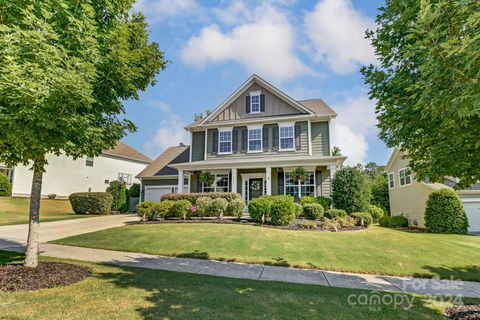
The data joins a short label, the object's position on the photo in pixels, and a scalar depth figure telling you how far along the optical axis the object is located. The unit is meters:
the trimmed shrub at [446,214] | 14.98
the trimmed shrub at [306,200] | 15.90
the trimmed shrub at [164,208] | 14.53
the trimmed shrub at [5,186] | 22.11
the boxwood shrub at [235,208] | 14.51
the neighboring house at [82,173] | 24.11
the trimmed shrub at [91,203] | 21.02
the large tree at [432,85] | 3.16
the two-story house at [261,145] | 17.36
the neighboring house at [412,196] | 16.95
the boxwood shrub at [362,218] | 13.60
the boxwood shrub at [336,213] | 13.78
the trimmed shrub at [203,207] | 14.69
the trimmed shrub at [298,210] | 14.33
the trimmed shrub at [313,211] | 14.19
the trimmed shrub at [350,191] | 15.14
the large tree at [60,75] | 4.18
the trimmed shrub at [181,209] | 14.41
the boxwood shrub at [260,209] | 13.04
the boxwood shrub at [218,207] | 14.48
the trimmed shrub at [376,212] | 19.77
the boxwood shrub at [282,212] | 12.48
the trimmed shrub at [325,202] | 15.89
